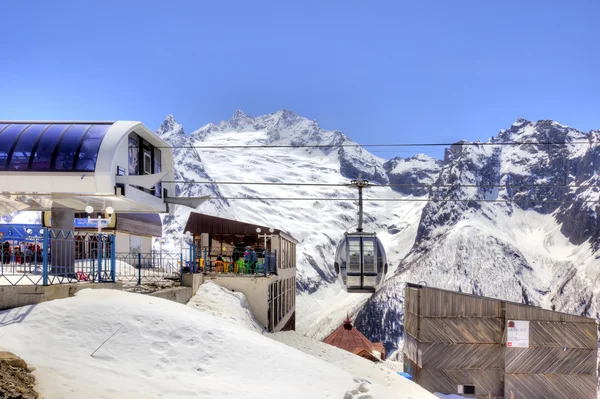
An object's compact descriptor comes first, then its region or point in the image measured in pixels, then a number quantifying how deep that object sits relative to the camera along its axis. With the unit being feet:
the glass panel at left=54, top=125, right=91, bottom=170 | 61.16
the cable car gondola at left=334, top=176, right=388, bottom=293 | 60.13
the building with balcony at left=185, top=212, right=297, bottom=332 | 76.43
